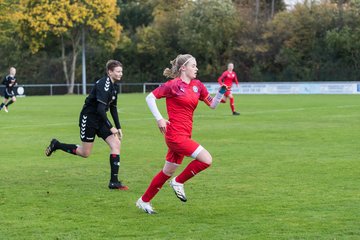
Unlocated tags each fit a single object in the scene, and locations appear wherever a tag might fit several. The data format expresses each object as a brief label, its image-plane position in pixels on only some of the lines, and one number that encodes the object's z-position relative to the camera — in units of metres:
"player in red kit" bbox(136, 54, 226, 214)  8.17
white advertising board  49.47
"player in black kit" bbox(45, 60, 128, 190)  10.06
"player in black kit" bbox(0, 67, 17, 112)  32.69
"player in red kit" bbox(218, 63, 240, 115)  27.11
